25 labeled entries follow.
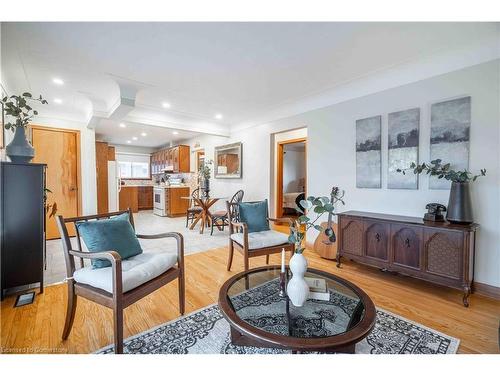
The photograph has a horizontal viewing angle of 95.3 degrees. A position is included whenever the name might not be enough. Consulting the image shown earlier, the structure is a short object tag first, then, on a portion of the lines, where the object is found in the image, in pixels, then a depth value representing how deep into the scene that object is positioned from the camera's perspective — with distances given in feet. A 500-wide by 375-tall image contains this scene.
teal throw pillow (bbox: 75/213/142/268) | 5.21
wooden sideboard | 6.55
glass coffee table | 3.32
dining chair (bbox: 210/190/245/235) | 15.24
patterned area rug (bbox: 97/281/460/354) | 4.03
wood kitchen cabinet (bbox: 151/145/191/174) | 22.84
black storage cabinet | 6.69
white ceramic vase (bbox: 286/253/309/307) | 4.32
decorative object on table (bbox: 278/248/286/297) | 4.83
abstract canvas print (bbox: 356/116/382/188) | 9.41
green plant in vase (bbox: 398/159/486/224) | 6.93
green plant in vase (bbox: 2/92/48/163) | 6.99
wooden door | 13.35
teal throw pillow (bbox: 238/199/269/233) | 9.23
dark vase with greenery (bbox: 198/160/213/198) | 19.46
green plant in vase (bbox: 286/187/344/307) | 4.33
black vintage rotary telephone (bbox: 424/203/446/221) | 7.46
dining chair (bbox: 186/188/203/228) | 16.74
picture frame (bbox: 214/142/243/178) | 17.17
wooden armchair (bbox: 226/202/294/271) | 7.91
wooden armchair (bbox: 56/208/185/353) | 4.39
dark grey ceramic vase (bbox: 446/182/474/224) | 6.93
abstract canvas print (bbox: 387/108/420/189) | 8.42
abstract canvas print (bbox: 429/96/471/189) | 7.34
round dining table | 16.15
